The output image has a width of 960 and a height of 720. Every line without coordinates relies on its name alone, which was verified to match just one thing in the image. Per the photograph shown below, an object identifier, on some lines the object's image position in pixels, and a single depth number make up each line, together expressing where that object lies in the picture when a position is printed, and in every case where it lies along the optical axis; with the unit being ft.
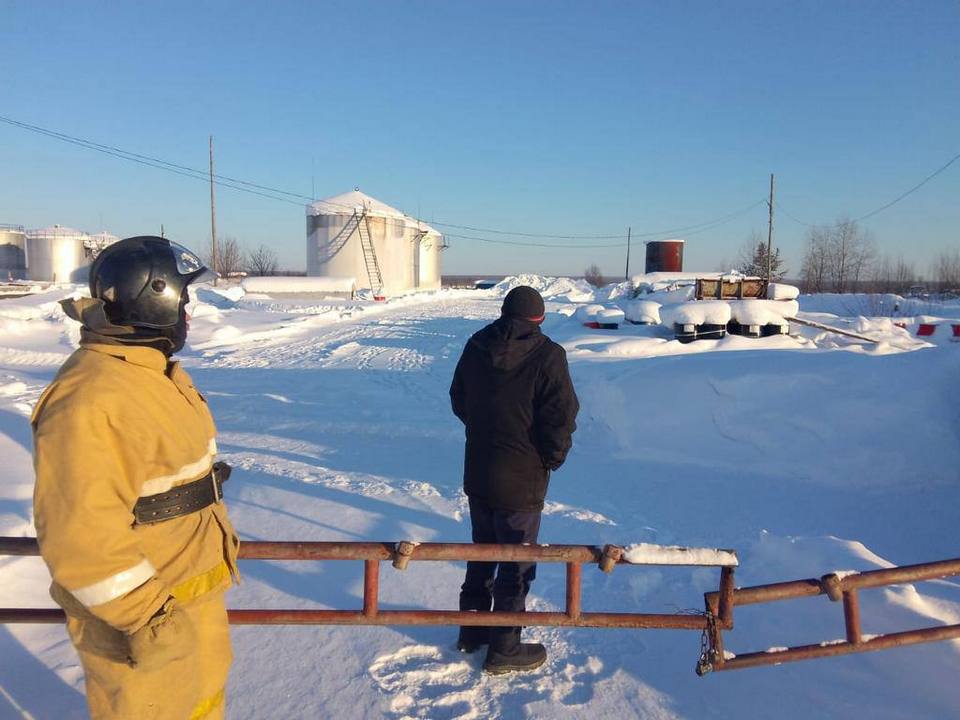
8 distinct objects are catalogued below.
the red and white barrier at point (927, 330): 65.51
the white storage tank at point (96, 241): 174.84
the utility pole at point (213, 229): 114.54
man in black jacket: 10.51
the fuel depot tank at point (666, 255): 155.94
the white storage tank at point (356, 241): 148.46
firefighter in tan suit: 5.27
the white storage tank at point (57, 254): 177.99
